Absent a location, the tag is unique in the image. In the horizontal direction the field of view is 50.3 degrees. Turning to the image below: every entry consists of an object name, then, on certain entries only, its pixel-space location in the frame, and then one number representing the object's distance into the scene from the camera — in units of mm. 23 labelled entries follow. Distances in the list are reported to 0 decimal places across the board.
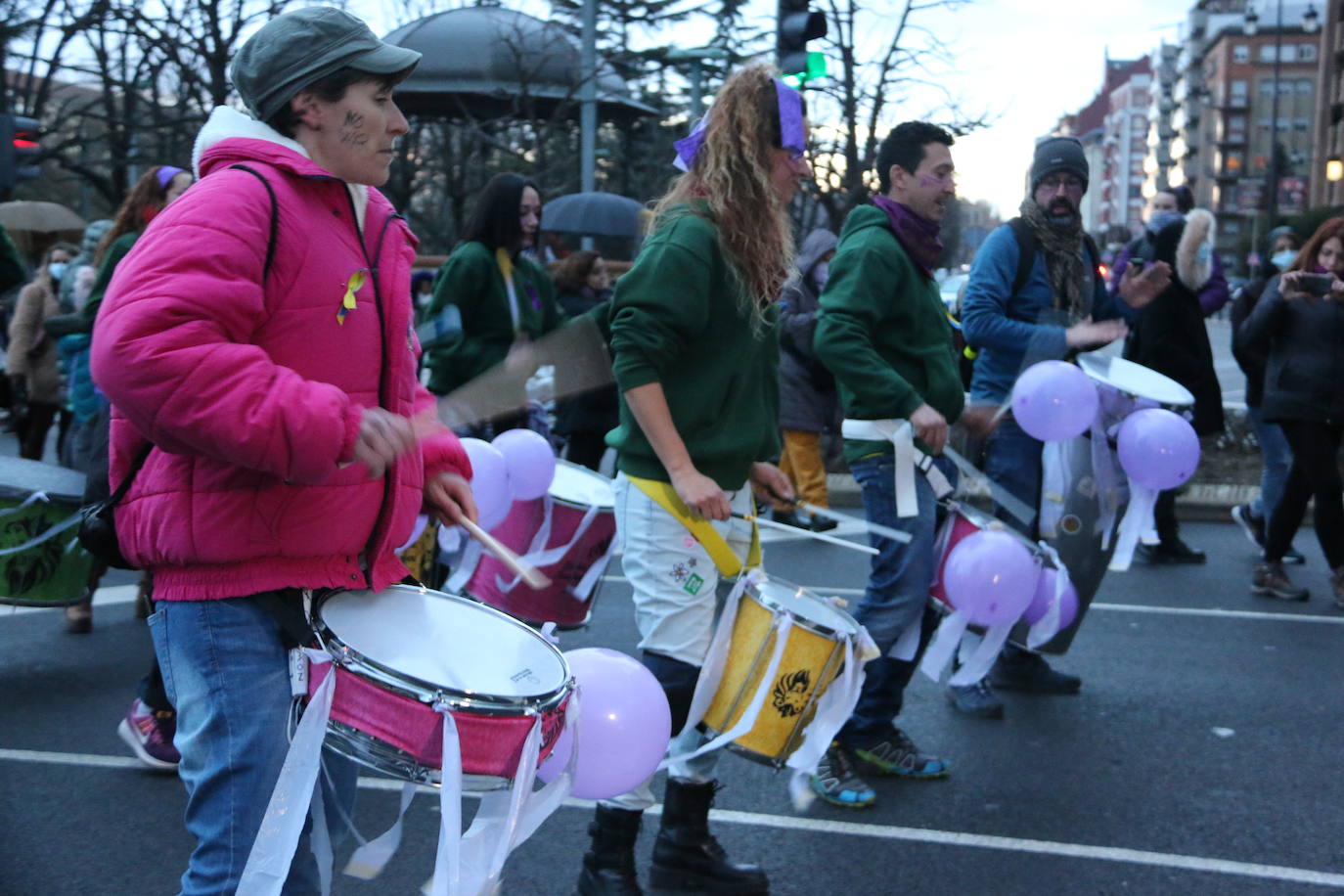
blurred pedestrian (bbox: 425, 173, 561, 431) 5793
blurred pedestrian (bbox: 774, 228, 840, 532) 8648
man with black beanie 5121
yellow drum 3410
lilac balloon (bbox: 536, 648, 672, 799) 2744
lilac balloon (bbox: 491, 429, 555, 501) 4770
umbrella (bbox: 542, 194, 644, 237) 12984
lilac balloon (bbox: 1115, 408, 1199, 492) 4922
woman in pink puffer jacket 1930
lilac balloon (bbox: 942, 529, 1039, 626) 4297
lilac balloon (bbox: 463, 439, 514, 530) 4535
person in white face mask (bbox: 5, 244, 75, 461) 8484
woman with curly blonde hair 3332
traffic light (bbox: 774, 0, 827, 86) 9469
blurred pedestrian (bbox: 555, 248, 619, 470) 7453
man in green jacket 4203
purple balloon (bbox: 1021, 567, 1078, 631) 4746
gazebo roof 17891
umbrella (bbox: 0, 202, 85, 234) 12469
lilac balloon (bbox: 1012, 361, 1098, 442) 4699
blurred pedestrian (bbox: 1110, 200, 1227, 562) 7887
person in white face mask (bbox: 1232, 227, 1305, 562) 7410
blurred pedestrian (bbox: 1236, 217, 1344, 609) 6766
